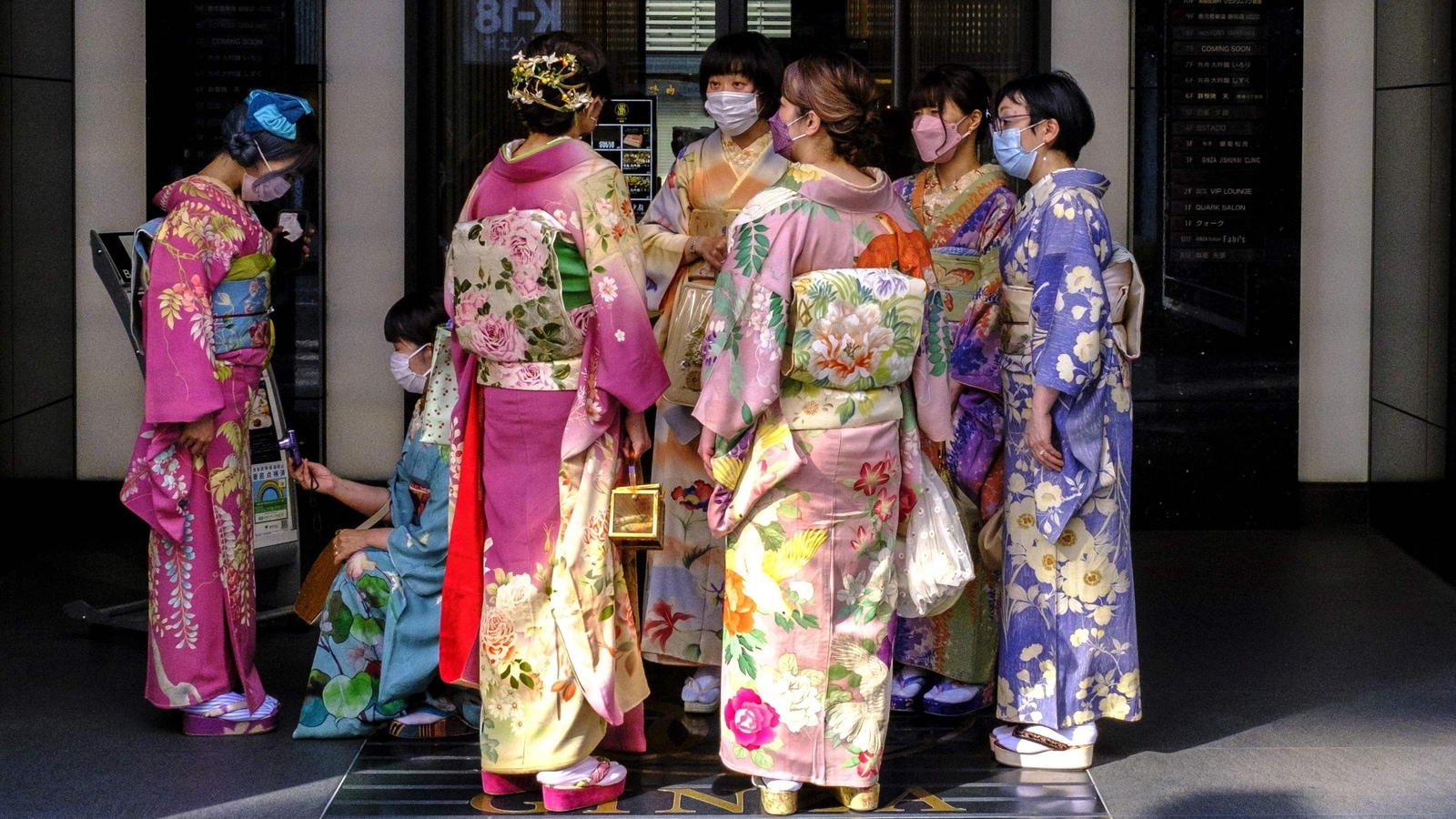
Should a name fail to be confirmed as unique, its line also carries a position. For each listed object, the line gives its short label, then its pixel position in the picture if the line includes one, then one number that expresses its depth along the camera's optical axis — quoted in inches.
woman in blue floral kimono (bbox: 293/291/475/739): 170.4
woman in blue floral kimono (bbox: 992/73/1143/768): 161.2
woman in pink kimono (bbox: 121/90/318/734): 168.1
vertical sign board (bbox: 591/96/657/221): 267.6
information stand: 212.1
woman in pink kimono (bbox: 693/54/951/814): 145.3
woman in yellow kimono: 180.5
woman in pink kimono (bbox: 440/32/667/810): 149.3
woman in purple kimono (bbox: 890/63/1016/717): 180.9
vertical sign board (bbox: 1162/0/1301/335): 272.1
